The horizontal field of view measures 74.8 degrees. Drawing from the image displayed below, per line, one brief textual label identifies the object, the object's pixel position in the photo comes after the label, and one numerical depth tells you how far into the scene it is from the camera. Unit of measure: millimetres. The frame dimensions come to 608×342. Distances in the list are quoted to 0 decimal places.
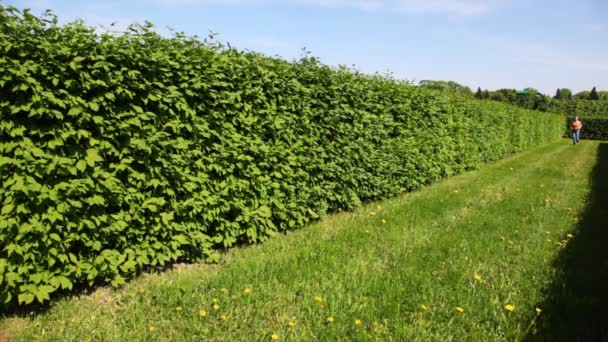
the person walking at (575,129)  25958
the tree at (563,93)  98750
